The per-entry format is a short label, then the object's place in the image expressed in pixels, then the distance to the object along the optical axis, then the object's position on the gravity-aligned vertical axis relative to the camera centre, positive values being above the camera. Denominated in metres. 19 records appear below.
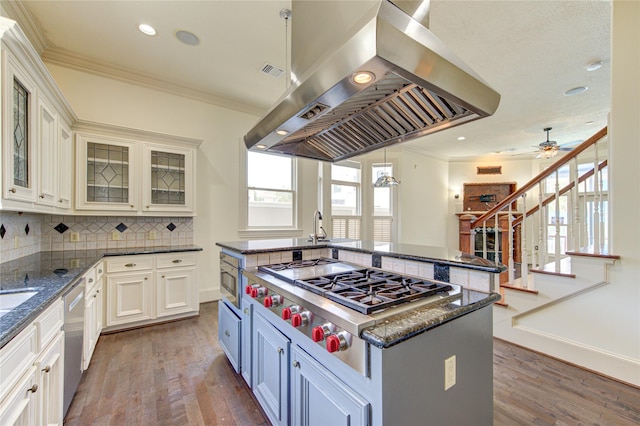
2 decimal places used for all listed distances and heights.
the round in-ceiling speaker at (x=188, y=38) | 2.71 +1.82
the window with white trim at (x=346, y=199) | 5.64 +0.31
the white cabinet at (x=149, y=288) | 2.82 -0.85
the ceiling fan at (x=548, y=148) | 5.10 +1.27
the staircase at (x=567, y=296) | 2.21 -0.76
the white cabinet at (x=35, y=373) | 0.96 -0.68
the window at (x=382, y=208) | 6.28 +0.12
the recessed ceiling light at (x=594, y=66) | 3.15 +1.77
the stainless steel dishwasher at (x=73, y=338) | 1.59 -0.80
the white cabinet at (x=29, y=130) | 1.52 +0.58
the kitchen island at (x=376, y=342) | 0.92 -0.54
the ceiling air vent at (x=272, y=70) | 3.28 +1.80
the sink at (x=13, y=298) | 1.31 -0.43
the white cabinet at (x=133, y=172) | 2.89 +0.48
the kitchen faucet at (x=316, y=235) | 2.44 -0.21
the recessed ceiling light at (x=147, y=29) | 2.61 +1.82
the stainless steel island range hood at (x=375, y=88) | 0.86 +0.51
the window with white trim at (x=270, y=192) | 4.36 +0.36
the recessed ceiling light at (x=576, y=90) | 3.74 +1.75
